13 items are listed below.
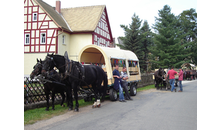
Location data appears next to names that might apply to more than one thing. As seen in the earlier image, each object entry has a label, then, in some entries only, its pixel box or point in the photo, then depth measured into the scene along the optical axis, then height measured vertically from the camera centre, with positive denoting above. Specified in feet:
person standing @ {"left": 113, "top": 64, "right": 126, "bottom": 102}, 32.12 -2.80
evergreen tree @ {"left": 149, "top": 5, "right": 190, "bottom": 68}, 119.24 +15.36
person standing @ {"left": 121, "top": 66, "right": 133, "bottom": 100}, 34.32 -2.92
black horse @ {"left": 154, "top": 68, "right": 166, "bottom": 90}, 53.62 -2.70
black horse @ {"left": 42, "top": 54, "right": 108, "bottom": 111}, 24.62 -0.84
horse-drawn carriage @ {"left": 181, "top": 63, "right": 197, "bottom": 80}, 105.40 -3.39
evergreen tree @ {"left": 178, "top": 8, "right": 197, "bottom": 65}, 167.02 +38.82
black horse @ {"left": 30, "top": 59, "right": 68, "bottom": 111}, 24.21 -2.42
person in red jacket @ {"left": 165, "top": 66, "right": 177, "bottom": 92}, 49.67 -2.61
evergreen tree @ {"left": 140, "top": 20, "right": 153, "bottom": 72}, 142.41 +17.41
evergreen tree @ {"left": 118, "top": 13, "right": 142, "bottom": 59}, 115.14 +17.22
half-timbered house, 82.79 +17.48
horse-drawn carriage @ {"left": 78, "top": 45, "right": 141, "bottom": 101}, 32.07 +1.18
